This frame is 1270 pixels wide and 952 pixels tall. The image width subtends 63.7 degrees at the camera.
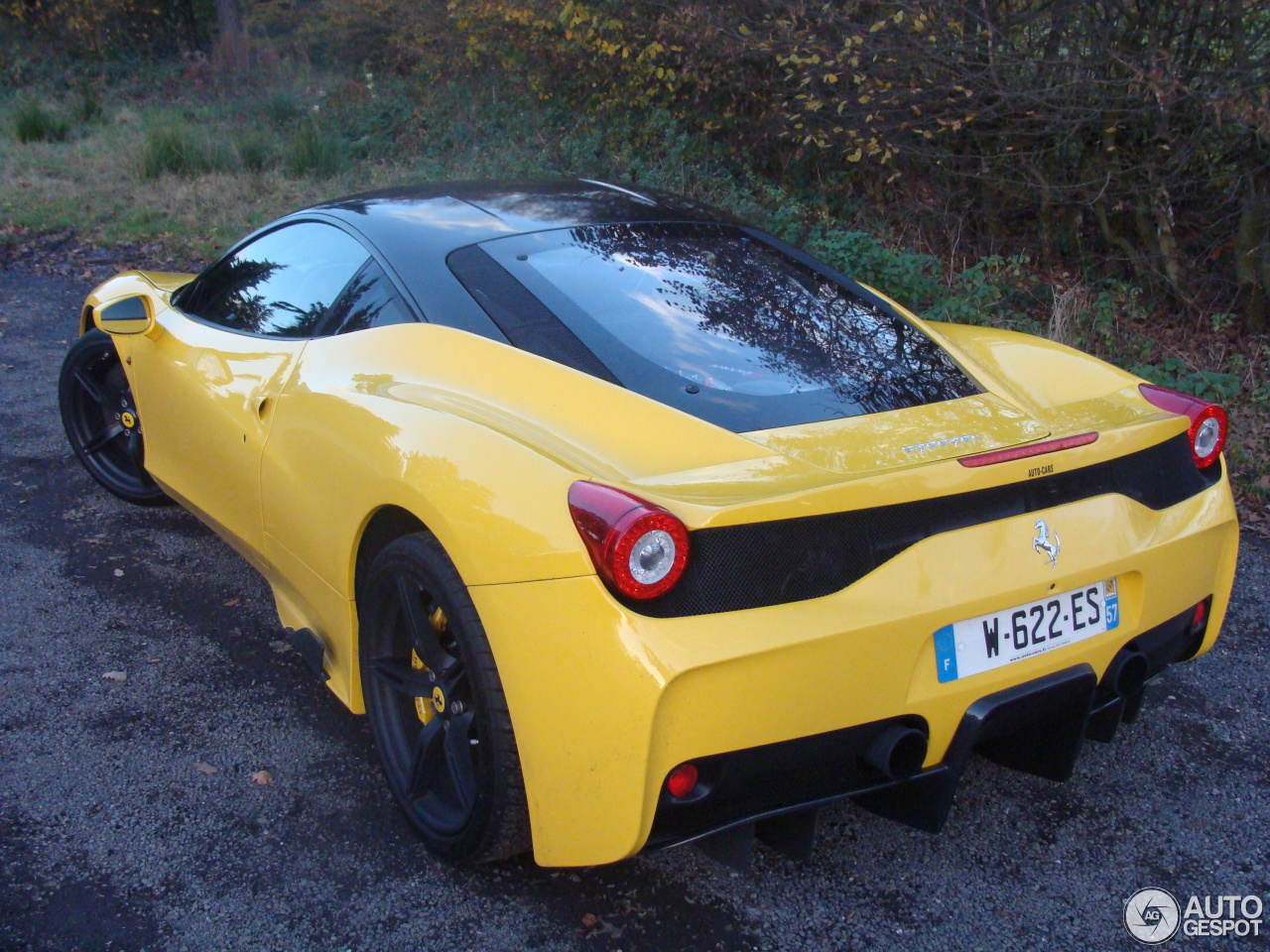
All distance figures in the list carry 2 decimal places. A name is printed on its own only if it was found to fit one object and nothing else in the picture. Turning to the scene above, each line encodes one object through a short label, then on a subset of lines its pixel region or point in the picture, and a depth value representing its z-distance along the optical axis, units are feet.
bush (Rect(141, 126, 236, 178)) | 36.09
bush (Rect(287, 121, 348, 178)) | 36.22
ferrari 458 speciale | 5.93
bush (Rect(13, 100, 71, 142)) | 42.29
